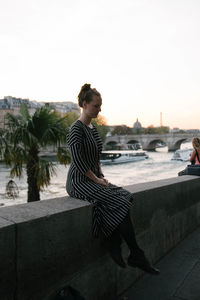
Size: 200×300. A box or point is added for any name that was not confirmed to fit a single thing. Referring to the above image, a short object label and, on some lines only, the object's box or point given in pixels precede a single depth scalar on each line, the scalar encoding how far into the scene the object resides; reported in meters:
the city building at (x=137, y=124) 174.75
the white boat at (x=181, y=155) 50.66
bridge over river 78.38
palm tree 8.57
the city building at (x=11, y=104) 86.38
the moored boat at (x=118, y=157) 52.06
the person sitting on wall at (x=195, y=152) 5.29
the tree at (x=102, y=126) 79.36
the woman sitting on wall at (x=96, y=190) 2.17
